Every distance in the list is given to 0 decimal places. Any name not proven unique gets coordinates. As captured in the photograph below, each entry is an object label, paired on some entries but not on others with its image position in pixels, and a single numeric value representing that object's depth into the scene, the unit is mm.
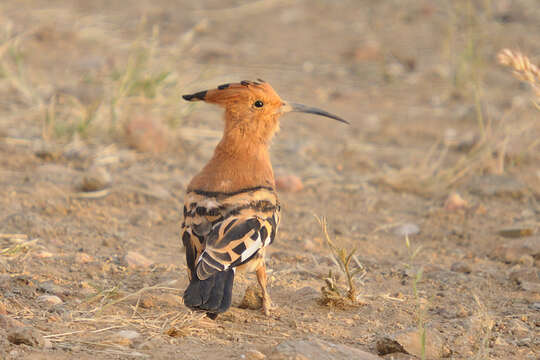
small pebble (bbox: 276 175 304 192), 11594
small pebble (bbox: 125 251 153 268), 8281
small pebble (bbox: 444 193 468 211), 10906
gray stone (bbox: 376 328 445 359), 6211
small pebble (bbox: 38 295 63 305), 6902
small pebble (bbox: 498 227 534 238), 9844
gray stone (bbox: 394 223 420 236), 10219
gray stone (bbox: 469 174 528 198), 11625
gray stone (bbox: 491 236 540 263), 8992
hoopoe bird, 6609
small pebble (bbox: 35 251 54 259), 8117
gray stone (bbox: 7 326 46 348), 5730
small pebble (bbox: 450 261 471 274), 8648
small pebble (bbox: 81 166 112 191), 10500
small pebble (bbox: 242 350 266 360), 5754
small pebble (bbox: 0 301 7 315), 6387
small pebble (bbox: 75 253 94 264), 8133
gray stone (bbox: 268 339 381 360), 5641
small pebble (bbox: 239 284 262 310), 7316
